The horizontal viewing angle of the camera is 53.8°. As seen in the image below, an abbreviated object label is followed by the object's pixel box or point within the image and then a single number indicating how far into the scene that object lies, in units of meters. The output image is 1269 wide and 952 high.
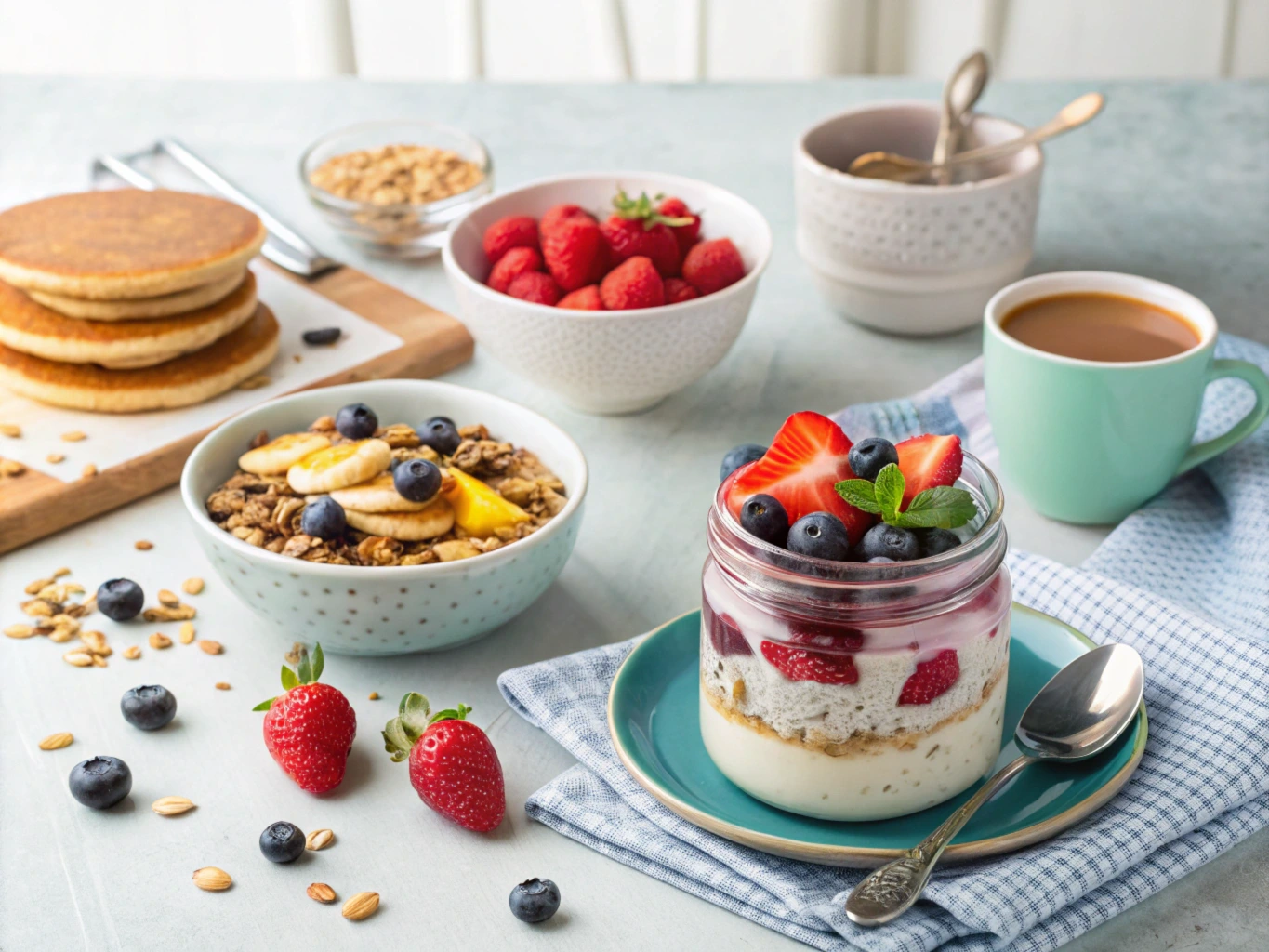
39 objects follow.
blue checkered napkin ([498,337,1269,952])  0.79
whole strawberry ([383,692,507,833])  0.87
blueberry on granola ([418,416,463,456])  1.16
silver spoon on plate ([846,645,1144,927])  0.84
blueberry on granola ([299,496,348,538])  1.04
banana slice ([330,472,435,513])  1.05
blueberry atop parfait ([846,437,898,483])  0.83
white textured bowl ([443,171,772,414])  1.31
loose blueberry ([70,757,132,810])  0.92
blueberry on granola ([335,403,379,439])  1.16
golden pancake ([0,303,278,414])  1.42
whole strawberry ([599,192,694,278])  1.36
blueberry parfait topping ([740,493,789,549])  0.81
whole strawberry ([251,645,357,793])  0.92
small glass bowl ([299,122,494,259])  1.75
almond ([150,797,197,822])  0.92
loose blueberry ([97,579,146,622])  1.13
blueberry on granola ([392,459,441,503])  1.04
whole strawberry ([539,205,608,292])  1.34
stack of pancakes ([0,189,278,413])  1.41
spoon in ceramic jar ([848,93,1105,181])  1.53
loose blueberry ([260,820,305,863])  0.87
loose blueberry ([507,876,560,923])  0.82
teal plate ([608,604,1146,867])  0.82
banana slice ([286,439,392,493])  1.08
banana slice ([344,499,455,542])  1.05
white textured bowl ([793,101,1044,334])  1.45
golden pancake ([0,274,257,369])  1.41
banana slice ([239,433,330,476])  1.14
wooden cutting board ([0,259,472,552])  1.26
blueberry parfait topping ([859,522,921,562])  0.78
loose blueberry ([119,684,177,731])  1.00
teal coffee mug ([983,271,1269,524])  1.15
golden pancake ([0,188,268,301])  1.40
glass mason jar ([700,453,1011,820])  0.79
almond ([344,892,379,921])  0.83
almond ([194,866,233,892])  0.85
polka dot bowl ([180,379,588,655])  0.99
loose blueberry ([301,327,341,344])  1.57
